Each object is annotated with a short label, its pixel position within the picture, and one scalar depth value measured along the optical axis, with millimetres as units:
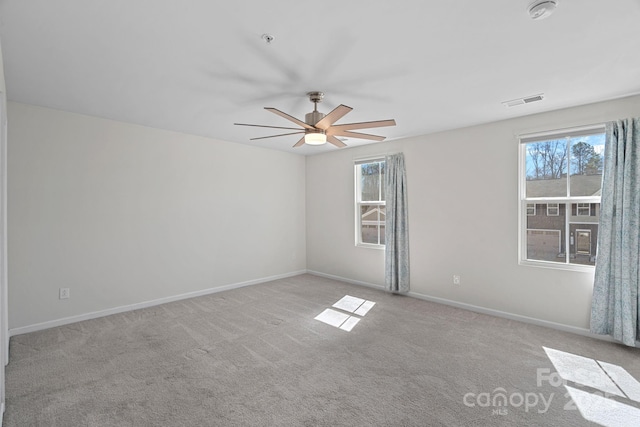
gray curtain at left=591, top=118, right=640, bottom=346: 3000
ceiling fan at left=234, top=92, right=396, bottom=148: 2742
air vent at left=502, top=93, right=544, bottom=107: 3111
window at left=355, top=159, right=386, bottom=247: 5391
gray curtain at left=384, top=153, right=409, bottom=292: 4812
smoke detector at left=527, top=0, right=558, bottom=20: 1685
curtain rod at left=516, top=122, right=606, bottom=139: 3286
